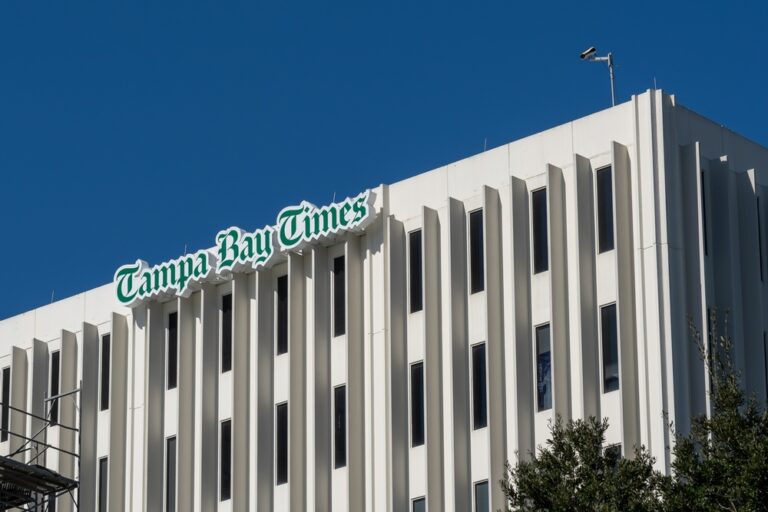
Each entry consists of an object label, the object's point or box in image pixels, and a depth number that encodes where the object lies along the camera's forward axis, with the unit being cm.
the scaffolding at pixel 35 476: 6141
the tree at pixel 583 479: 4134
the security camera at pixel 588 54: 5894
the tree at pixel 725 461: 3878
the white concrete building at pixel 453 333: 5338
